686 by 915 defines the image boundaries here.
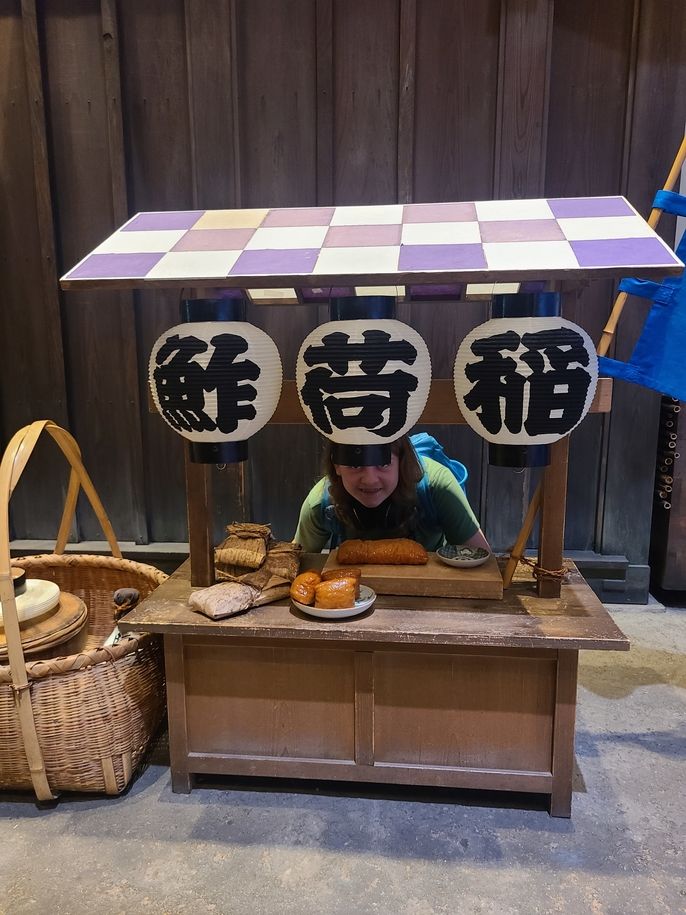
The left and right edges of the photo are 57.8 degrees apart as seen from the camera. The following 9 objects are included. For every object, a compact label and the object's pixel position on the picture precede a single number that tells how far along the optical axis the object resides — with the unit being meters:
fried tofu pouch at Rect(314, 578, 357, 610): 2.38
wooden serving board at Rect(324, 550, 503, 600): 2.54
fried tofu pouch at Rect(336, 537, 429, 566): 2.70
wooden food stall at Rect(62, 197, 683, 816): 2.19
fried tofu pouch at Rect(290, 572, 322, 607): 2.44
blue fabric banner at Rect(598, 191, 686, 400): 3.05
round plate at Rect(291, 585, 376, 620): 2.36
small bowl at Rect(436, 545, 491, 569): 2.65
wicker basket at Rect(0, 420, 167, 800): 2.29
